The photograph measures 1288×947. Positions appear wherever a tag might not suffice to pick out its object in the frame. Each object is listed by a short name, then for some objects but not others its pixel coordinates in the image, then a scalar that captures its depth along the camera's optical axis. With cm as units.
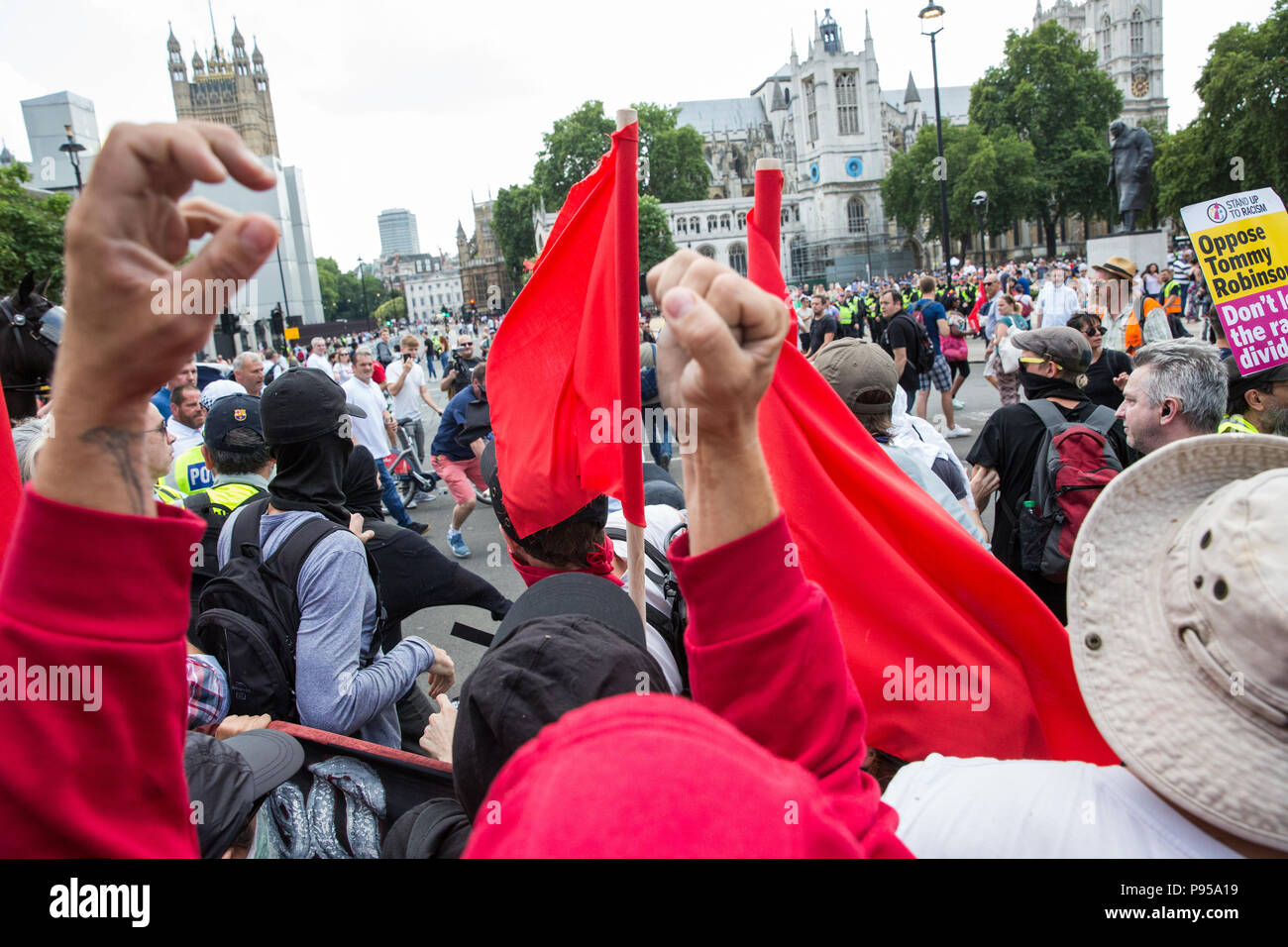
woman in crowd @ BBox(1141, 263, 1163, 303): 1396
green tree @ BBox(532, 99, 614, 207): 6950
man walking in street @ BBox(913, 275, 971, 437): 1066
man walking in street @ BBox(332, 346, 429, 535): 784
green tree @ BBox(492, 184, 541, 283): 7431
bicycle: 1017
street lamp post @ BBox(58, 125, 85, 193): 1730
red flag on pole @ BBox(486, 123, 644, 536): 200
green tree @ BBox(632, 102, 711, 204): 7794
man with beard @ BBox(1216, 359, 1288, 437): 371
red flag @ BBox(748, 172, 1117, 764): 181
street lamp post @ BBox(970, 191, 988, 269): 2879
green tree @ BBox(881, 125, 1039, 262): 5138
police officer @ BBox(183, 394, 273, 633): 317
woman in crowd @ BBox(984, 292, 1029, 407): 597
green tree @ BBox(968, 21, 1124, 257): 5219
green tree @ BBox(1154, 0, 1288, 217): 3497
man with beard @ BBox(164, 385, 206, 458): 525
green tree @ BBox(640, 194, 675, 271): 6788
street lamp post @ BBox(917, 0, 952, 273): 1983
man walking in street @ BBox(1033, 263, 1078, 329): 1022
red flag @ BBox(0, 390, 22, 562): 153
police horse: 317
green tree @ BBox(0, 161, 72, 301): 2656
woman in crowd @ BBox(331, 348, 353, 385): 1415
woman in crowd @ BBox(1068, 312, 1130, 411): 500
